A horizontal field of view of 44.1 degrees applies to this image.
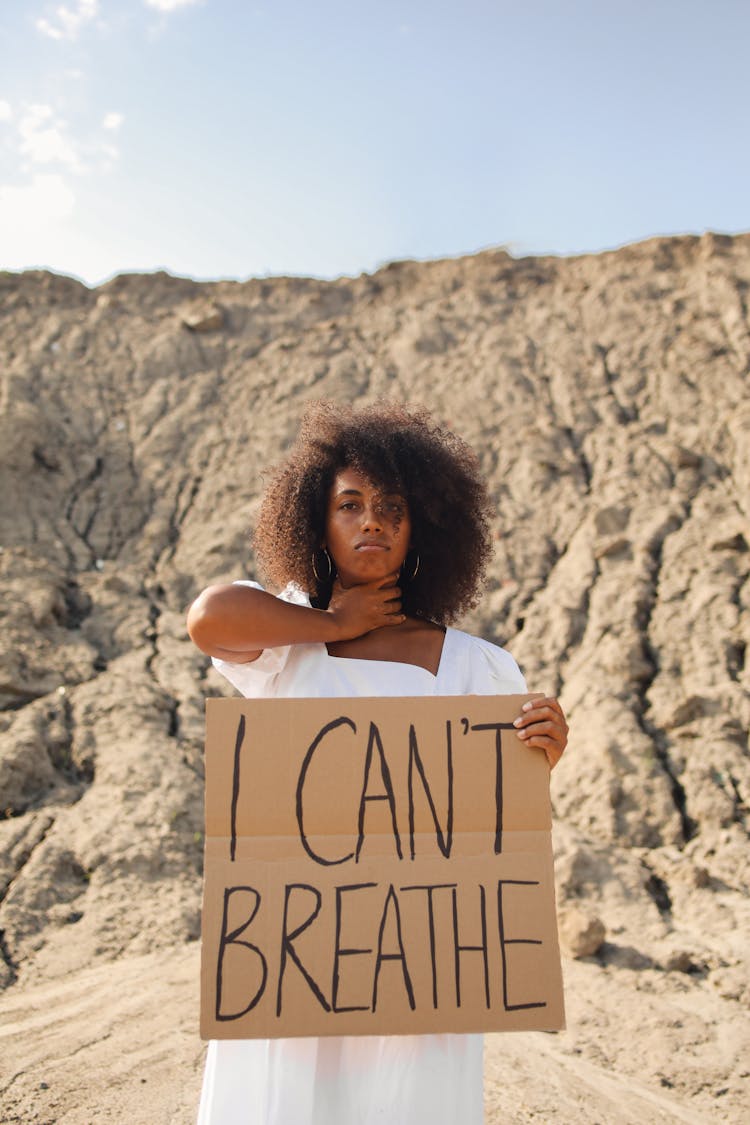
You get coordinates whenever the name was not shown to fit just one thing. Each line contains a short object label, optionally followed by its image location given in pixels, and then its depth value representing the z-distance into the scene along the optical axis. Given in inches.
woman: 67.1
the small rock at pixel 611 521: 322.0
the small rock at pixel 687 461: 335.6
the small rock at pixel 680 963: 179.9
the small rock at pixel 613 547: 312.5
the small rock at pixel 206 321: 471.5
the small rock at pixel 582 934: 184.4
